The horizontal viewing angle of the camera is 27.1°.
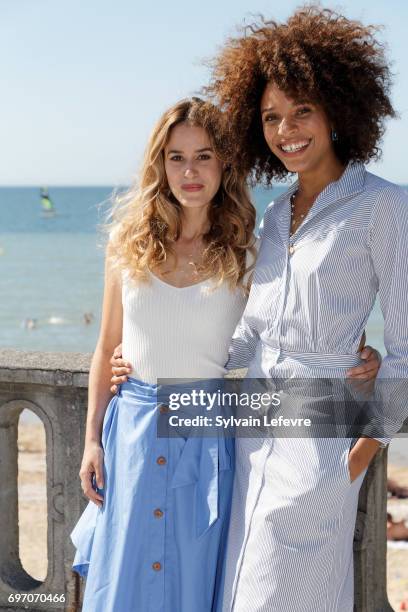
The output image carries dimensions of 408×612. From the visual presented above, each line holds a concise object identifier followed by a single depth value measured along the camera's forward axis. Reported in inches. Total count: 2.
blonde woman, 102.3
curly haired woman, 91.9
